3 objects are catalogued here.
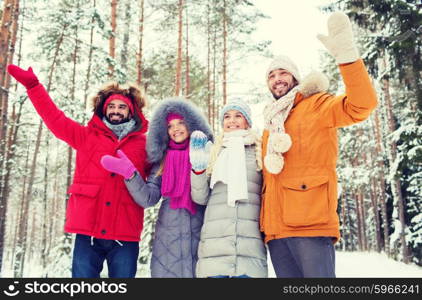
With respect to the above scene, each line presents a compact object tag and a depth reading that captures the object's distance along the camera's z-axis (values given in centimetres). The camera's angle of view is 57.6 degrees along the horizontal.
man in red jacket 365
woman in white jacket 317
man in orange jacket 285
